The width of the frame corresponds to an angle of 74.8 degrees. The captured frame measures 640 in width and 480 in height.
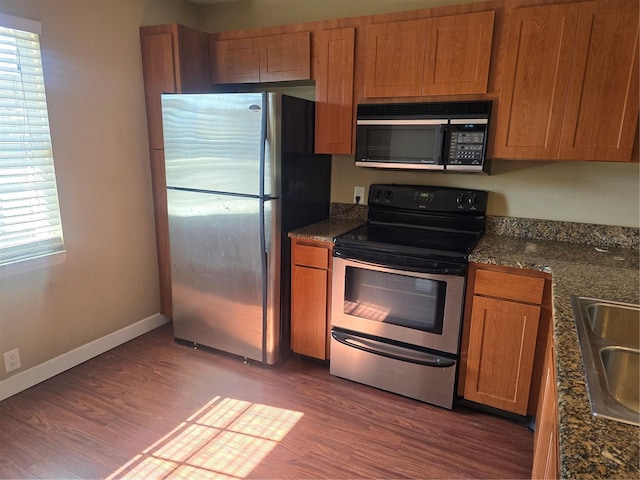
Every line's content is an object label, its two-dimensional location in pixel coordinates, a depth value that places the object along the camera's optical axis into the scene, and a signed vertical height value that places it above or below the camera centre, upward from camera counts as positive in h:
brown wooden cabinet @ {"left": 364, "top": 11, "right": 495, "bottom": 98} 2.16 +0.52
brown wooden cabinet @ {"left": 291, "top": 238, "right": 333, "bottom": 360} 2.55 -0.89
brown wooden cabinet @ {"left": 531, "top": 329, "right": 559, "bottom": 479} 1.10 -0.86
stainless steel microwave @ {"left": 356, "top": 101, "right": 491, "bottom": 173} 2.22 +0.11
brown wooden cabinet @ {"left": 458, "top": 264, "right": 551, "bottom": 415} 2.04 -0.89
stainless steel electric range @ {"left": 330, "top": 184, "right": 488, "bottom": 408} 2.22 -0.78
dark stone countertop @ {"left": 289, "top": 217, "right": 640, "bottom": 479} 0.77 -0.51
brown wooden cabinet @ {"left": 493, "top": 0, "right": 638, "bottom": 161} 1.92 +0.36
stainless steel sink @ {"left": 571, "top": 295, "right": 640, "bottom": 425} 0.92 -0.53
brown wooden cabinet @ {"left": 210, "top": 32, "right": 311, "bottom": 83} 2.62 +0.59
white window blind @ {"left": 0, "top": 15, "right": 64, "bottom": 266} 2.19 -0.03
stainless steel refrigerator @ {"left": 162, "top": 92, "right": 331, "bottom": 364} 2.43 -0.34
